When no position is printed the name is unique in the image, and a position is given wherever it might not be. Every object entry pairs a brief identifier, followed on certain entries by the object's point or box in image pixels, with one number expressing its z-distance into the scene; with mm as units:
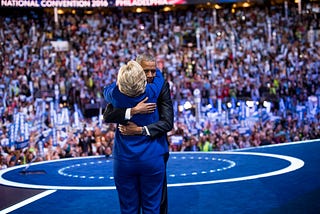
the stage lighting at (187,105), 18219
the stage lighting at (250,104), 18234
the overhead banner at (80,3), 23373
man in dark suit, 4562
